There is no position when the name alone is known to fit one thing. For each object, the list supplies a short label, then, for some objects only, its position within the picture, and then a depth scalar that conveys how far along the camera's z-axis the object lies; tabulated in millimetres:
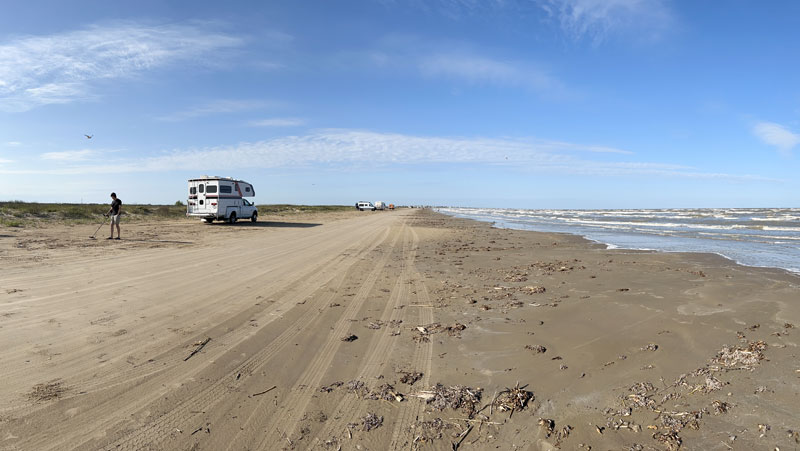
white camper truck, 25609
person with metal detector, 15992
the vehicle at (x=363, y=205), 89625
